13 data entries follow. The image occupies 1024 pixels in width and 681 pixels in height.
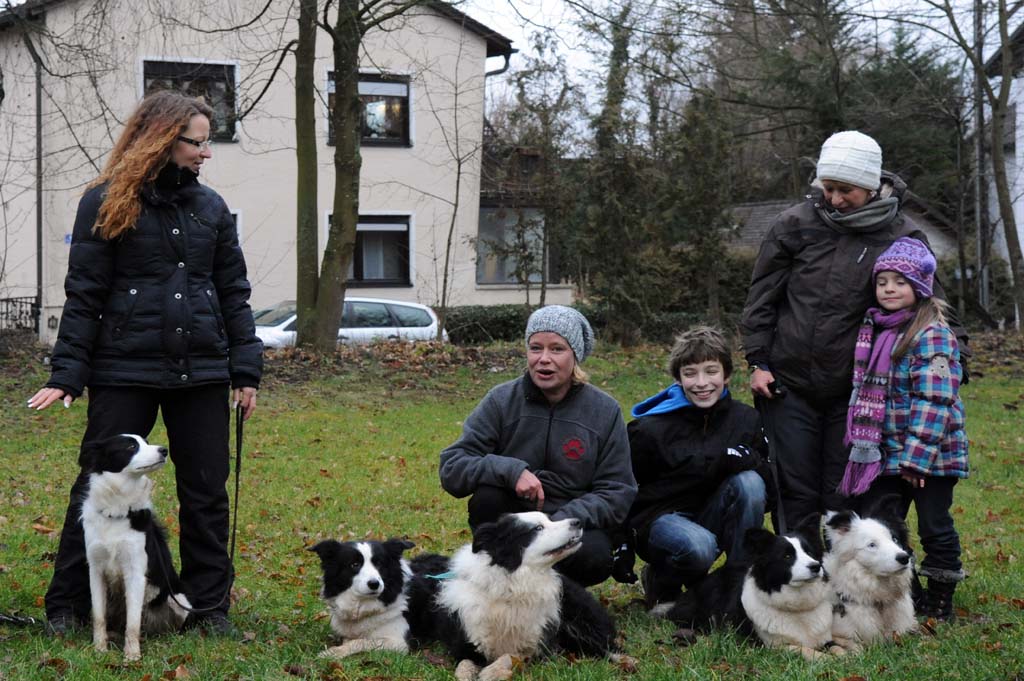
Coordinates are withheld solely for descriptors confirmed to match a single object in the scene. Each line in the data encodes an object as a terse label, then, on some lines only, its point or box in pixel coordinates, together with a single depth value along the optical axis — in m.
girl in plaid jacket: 4.83
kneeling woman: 4.74
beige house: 20.66
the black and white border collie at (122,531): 4.25
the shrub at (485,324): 21.66
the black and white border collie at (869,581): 4.55
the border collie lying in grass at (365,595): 4.45
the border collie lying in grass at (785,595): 4.36
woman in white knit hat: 5.02
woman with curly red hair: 4.39
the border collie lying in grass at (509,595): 4.13
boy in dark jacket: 5.07
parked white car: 18.64
